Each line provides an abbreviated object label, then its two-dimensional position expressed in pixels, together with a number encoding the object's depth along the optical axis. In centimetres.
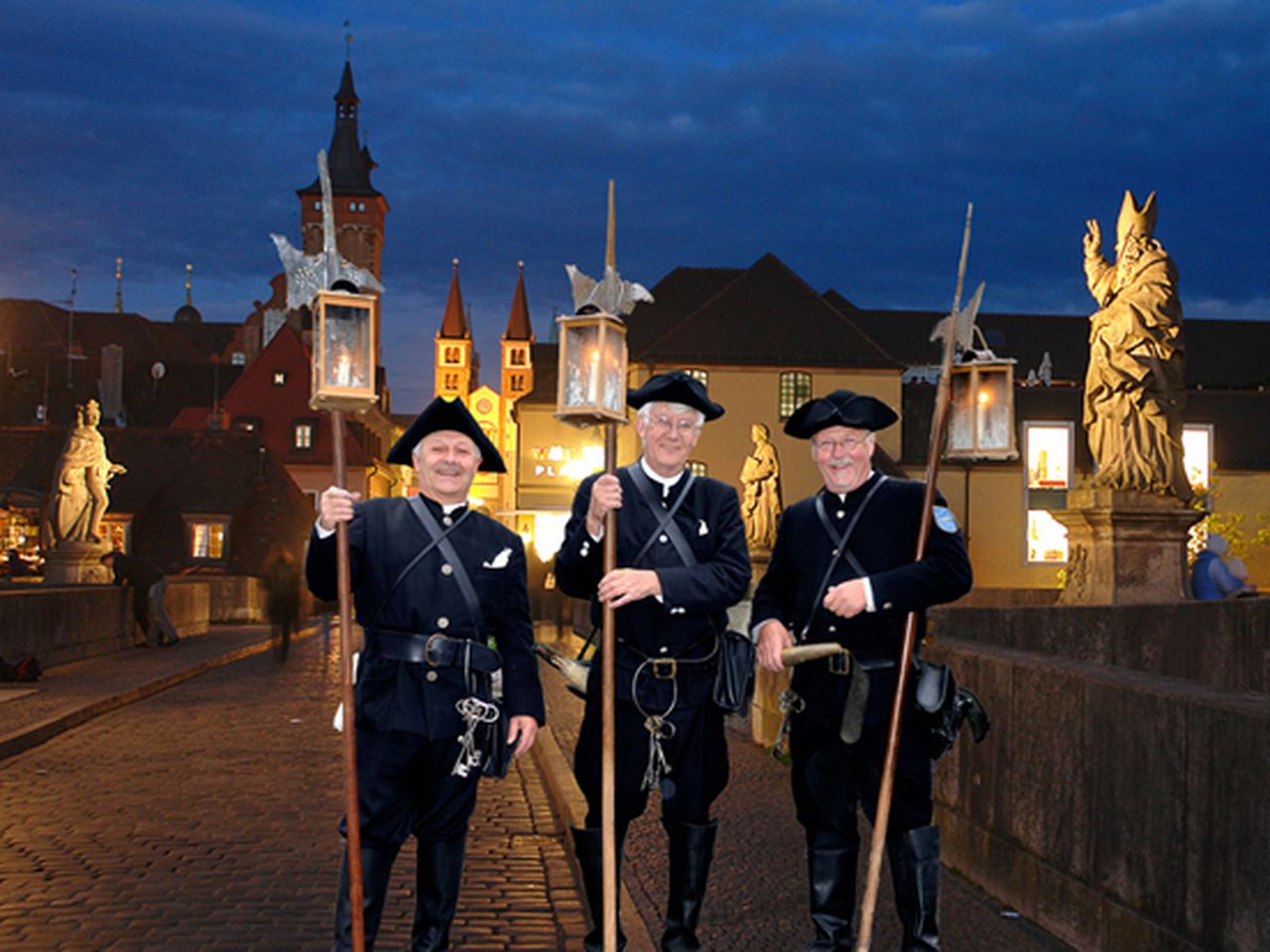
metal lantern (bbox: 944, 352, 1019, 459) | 555
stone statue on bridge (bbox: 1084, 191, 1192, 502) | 1482
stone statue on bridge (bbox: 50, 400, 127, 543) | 2662
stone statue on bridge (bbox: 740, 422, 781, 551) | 2809
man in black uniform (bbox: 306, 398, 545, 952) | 514
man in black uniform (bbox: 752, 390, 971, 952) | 521
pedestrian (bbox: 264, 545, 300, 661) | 2219
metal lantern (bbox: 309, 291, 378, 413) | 505
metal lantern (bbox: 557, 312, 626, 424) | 528
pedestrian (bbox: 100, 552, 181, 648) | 2295
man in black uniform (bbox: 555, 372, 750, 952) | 544
